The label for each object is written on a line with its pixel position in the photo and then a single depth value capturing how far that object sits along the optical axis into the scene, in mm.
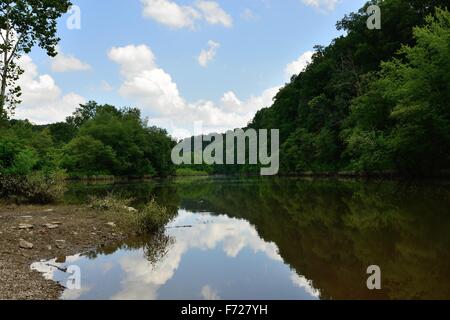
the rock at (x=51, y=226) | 12595
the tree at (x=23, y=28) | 20266
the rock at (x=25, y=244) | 10465
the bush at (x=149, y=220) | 14039
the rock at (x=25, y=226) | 12152
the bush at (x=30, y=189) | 19922
